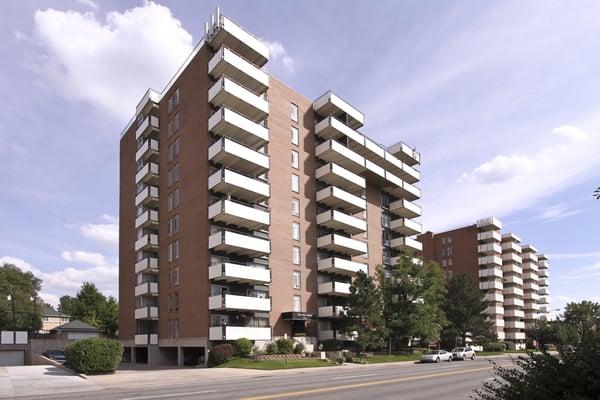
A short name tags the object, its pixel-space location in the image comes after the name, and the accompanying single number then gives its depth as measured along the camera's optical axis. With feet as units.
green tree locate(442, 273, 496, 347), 258.16
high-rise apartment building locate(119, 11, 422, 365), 155.63
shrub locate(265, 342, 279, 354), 148.66
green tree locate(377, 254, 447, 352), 188.34
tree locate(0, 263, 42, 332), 289.33
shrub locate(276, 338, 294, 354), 151.23
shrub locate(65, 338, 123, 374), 104.06
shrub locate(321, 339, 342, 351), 172.60
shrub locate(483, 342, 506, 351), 289.53
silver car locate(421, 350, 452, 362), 162.91
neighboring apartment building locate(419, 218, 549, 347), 356.59
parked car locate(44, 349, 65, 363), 179.80
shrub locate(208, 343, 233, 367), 138.41
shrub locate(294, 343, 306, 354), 155.16
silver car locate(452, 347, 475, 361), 181.68
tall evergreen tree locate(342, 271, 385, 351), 171.42
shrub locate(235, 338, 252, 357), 142.72
